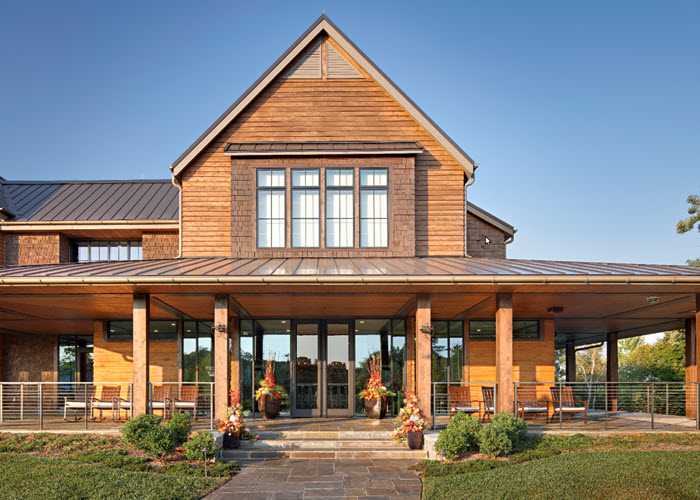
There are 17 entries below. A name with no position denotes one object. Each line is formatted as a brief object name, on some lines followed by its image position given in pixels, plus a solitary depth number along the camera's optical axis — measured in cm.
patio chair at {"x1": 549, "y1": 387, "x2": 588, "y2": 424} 1313
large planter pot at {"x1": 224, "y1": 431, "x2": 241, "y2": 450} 1063
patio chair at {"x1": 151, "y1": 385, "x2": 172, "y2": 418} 1384
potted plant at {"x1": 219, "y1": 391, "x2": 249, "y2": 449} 1064
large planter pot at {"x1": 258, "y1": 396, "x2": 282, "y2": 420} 1412
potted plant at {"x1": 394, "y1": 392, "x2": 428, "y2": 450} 1066
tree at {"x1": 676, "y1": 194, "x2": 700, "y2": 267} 2766
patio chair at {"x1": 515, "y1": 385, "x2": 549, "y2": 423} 1331
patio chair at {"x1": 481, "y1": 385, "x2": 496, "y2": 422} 1351
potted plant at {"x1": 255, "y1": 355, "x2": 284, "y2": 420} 1383
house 1096
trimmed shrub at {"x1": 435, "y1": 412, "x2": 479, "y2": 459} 948
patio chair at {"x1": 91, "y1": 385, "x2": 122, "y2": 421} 1433
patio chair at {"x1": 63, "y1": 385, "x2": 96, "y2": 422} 1411
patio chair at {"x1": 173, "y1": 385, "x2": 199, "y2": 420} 1378
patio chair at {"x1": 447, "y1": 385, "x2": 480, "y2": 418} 1388
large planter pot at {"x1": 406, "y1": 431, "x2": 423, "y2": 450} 1067
